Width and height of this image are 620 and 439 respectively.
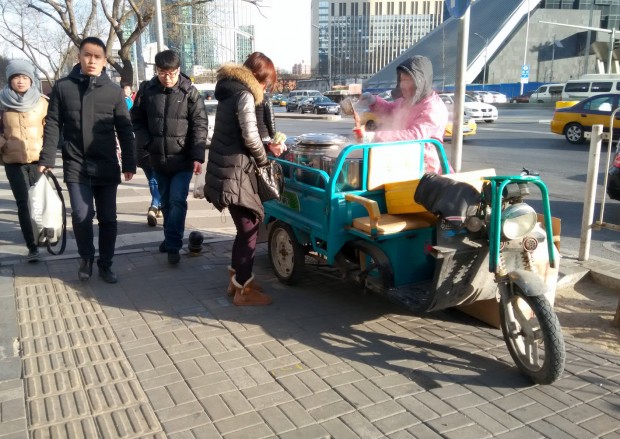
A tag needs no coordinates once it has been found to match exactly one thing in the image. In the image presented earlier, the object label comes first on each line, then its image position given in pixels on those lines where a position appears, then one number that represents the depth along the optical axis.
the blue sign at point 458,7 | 4.77
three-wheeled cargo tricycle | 3.34
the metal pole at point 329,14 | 114.78
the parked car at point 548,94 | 47.00
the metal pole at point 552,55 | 73.09
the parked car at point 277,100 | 62.52
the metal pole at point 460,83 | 5.03
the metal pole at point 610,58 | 37.44
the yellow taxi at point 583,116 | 16.88
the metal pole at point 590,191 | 5.01
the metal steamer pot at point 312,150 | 4.85
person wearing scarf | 5.41
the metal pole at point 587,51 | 69.12
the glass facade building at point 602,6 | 73.94
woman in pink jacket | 4.62
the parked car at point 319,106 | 40.12
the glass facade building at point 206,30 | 23.21
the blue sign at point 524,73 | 53.69
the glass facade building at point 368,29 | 120.75
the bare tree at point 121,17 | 19.40
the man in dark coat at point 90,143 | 4.84
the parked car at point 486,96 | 42.12
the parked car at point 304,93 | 51.53
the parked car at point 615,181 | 7.82
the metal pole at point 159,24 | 13.01
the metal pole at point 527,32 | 68.69
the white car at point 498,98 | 46.06
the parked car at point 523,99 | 50.94
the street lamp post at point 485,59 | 71.31
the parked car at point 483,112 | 27.94
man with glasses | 5.55
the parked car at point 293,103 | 46.38
